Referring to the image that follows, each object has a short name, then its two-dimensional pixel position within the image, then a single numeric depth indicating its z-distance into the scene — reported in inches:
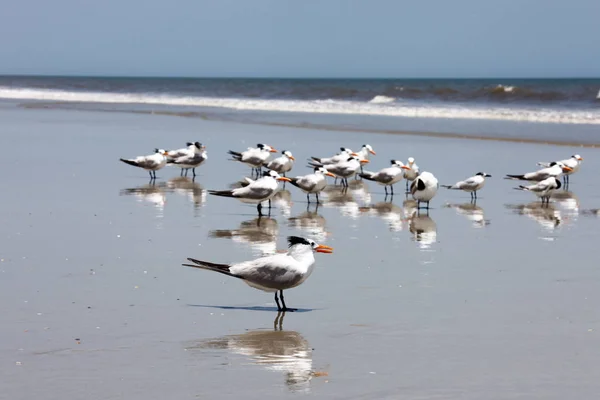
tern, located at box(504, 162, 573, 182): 685.9
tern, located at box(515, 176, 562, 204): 621.6
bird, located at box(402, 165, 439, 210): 584.7
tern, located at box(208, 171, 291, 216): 539.8
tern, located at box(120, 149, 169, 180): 727.7
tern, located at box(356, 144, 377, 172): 828.5
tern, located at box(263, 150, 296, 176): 752.8
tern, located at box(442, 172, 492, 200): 632.4
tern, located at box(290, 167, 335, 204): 606.5
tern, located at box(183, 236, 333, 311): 320.2
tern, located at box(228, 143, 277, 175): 783.7
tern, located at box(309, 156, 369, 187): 710.5
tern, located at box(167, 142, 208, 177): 750.5
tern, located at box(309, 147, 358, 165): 759.1
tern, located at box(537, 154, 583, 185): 733.2
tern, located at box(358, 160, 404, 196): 670.5
